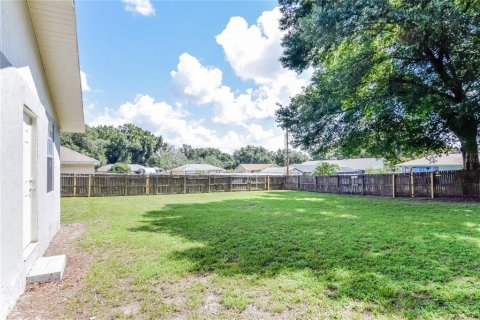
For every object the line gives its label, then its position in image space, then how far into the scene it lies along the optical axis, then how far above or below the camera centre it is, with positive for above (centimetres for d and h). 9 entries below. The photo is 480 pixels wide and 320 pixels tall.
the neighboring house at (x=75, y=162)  2038 +58
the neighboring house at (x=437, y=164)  2648 +4
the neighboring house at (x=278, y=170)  3972 -54
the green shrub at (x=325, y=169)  2289 -24
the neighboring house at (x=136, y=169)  4049 +0
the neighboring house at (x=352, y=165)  3659 +5
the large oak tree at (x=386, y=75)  958 +372
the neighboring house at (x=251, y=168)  5526 -13
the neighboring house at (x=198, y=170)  4091 -24
